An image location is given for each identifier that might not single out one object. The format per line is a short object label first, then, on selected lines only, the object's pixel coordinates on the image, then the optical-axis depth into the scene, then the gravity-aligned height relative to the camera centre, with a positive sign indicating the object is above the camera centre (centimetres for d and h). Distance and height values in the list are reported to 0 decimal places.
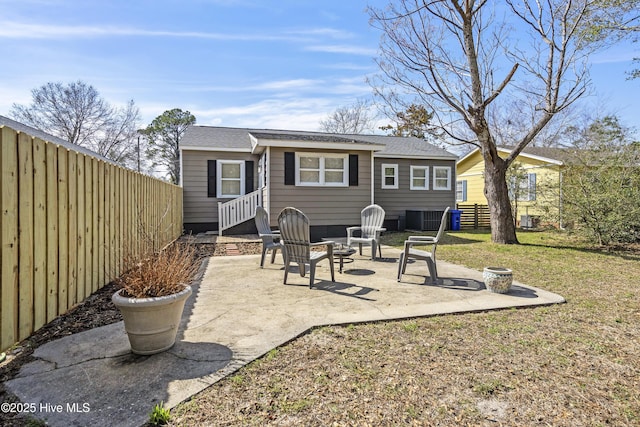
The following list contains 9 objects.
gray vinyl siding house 1023 +136
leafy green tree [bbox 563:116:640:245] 847 +57
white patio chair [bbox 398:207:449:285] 489 -63
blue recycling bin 1400 -23
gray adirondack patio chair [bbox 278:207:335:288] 463 -43
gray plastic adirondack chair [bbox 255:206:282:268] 592 -39
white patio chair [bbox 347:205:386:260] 680 -30
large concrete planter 244 -81
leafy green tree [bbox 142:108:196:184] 2594 +596
